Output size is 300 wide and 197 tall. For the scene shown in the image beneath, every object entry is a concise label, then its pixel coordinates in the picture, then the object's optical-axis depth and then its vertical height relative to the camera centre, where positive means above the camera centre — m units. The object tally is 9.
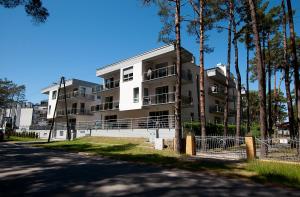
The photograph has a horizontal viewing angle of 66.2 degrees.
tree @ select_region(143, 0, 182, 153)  16.16 +3.37
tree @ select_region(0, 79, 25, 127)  59.83 +9.18
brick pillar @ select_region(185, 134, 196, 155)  15.96 -1.21
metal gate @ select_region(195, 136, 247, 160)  15.16 -1.36
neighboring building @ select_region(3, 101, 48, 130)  67.06 +3.83
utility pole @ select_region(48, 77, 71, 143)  32.53 -0.75
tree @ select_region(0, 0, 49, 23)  11.67 +6.11
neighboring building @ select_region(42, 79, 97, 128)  42.34 +4.80
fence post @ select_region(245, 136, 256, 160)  13.09 -1.12
